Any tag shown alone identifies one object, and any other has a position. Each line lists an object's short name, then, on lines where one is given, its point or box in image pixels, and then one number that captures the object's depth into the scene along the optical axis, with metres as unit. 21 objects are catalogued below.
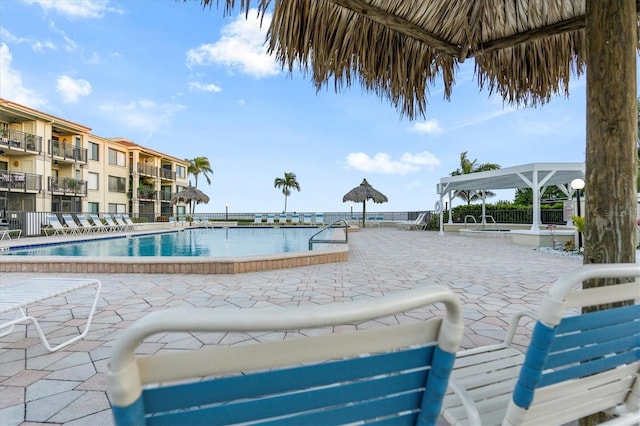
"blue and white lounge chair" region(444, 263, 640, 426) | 0.91
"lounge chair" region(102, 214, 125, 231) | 17.21
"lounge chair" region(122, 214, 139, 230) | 18.62
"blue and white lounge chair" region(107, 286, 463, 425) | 0.55
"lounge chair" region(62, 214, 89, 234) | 15.10
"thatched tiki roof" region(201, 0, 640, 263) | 1.52
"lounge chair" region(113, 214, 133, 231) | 18.09
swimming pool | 5.59
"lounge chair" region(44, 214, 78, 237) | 14.65
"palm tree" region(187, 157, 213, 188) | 37.16
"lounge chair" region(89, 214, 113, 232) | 16.44
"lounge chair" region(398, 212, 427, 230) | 18.80
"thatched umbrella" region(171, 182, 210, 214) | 24.39
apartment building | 17.61
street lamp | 8.33
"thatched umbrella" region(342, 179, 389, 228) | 21.05
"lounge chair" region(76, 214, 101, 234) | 15.52
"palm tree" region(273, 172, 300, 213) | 40.38
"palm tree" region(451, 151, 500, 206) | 28.77
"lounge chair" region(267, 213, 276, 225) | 25.10
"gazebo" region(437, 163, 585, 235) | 10.93
